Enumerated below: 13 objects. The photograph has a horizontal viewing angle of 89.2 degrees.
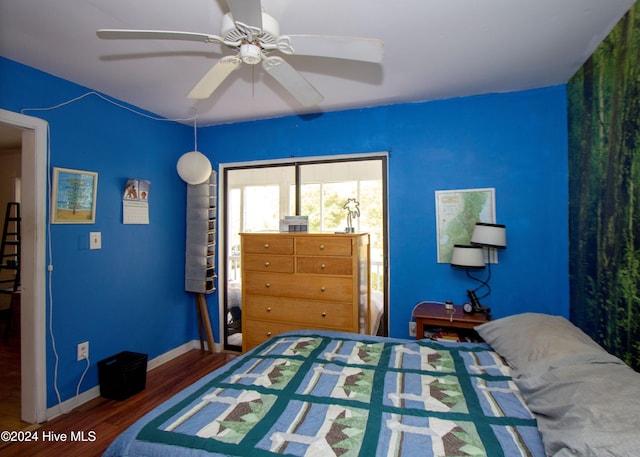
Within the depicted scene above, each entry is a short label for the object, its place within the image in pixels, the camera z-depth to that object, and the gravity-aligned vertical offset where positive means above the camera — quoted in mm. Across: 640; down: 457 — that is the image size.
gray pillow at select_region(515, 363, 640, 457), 921 -584
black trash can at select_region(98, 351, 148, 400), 2586 -1155
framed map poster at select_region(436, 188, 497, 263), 2740 +156
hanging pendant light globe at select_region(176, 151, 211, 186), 3062 +626
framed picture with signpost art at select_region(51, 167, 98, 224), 2371 +288
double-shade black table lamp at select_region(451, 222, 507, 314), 2527 -136
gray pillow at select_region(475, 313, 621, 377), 1403 -540
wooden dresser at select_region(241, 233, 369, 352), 2750 -451
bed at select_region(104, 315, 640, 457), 1083 -705
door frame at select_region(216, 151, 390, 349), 3064 +214
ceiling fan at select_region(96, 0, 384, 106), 1214 +799
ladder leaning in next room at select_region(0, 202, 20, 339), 3926 -341
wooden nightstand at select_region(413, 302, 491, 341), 2422 -657
